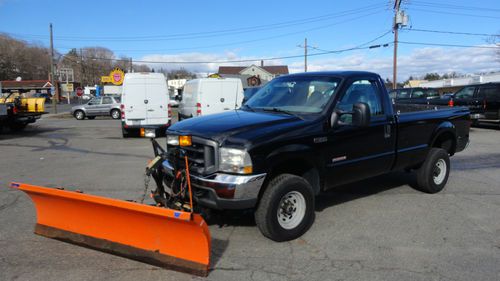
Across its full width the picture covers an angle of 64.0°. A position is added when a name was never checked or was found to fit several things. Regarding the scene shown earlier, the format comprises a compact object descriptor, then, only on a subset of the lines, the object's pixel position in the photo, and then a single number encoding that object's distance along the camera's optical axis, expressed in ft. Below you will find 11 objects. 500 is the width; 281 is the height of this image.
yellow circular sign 114.73
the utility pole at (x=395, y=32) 104.73
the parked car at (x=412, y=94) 67.26
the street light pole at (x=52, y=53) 120.09
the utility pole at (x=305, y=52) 172.13
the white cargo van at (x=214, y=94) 53.36
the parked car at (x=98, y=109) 95.76
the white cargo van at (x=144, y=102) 48.49
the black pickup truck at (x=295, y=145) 13.66
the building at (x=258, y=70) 310.45
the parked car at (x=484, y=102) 53.57
